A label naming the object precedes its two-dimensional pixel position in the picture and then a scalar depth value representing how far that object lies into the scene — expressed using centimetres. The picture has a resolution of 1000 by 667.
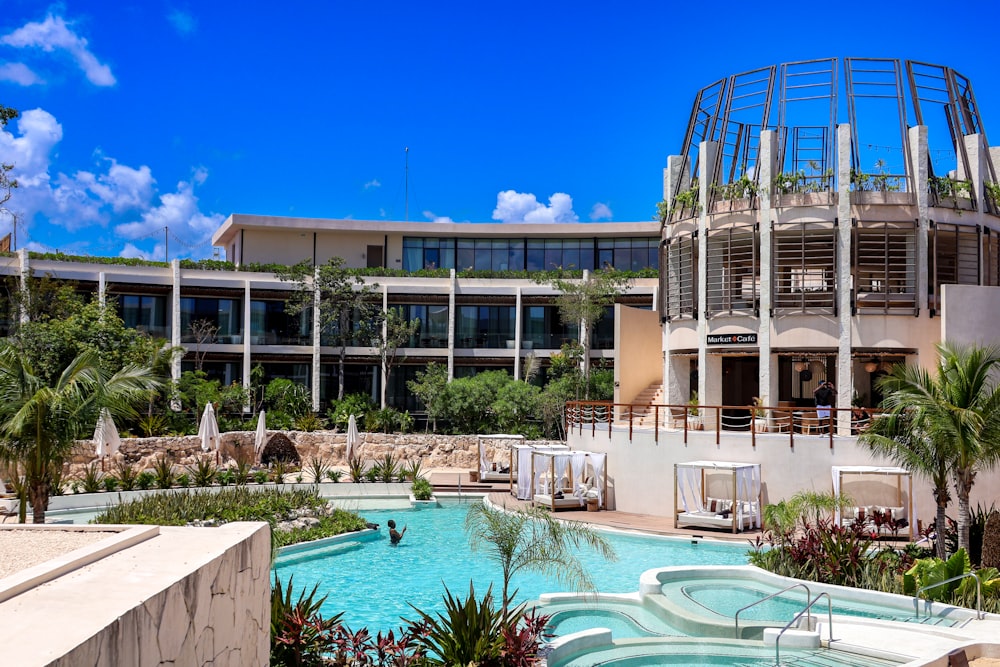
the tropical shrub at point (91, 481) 2503
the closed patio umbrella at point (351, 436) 3190
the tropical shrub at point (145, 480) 2577
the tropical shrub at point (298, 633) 991
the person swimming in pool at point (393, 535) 1997
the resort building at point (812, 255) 2353
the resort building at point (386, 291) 4194
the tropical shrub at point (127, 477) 2552
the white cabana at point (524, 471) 2532
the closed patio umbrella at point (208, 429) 2875
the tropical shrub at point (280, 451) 3488
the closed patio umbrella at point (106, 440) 2217
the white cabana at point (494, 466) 2986
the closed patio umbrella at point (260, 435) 3132
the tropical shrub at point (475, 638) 1019
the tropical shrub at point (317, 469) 2736
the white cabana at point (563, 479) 2386
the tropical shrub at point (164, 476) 2577
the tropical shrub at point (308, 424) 3634
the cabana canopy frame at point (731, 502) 2070
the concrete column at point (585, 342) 3934
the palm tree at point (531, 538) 1193
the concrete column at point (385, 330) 4144
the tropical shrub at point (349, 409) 3734
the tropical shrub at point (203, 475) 2609
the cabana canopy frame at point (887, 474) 1938
